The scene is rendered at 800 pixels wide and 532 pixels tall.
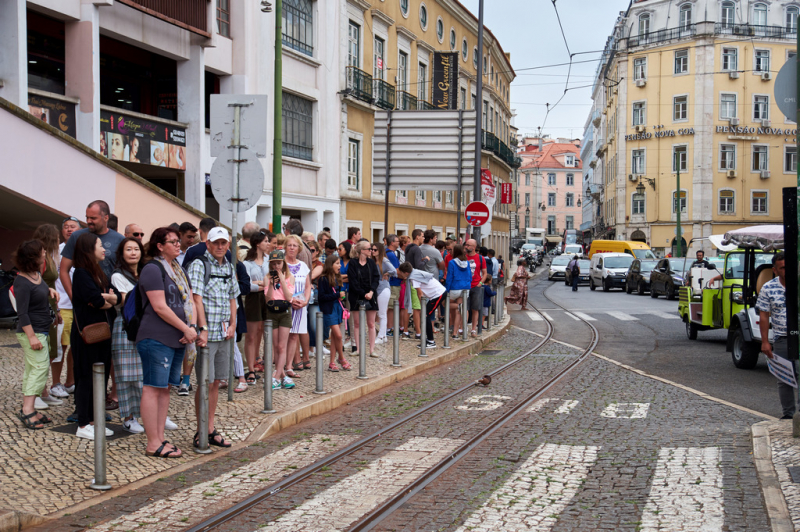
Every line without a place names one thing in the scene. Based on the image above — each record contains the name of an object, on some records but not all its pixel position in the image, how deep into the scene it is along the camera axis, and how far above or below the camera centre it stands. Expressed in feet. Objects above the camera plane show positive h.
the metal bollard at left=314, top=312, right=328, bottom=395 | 30.73 -4.21
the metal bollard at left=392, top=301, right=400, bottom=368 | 38.75 -4.34
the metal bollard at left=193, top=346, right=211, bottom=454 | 22.56 -3.96
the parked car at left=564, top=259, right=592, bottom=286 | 157.17 -4.13
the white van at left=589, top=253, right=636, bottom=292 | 122.21 -3.19
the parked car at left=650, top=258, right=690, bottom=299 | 96.78 -3.48
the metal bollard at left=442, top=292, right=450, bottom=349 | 47.29 -4.40
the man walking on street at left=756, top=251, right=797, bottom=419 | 26.81 -2.35
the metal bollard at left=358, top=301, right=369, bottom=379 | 35.42 -4.19
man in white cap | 23.49 -1.64
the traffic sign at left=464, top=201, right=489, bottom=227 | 64.44 +2.70
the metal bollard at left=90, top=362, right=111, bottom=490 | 18.65 -3.92
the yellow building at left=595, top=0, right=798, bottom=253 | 188.34 +30.77
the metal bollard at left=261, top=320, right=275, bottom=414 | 26.89 -3.94
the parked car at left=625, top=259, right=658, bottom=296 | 110.42 -3.70
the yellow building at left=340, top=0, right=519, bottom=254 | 91.66 +20.83
